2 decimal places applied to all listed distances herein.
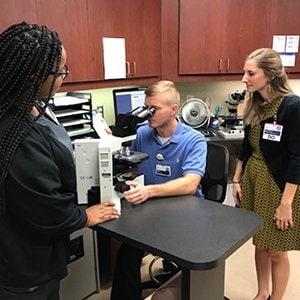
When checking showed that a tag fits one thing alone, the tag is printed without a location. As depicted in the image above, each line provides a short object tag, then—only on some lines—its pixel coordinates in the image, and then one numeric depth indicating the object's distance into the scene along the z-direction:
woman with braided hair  1.05
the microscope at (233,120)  2.88
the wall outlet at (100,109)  2.98
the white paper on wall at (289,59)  3.15
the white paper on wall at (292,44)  3.09
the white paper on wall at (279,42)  3.07
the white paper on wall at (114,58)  2.54
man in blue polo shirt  1.78
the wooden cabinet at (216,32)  2.91
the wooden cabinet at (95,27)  2.07
